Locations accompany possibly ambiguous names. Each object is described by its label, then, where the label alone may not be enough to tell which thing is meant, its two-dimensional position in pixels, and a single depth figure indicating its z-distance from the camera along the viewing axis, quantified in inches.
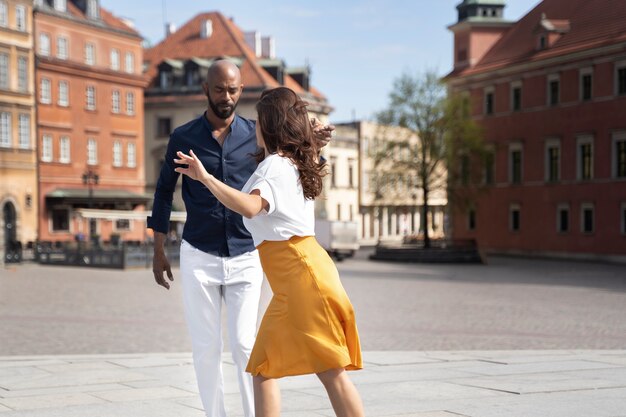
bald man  237.1
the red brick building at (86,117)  2477.9
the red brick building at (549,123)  1948.8
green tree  2078.0
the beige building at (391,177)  2118.6
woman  190.2
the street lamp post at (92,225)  2526.3
